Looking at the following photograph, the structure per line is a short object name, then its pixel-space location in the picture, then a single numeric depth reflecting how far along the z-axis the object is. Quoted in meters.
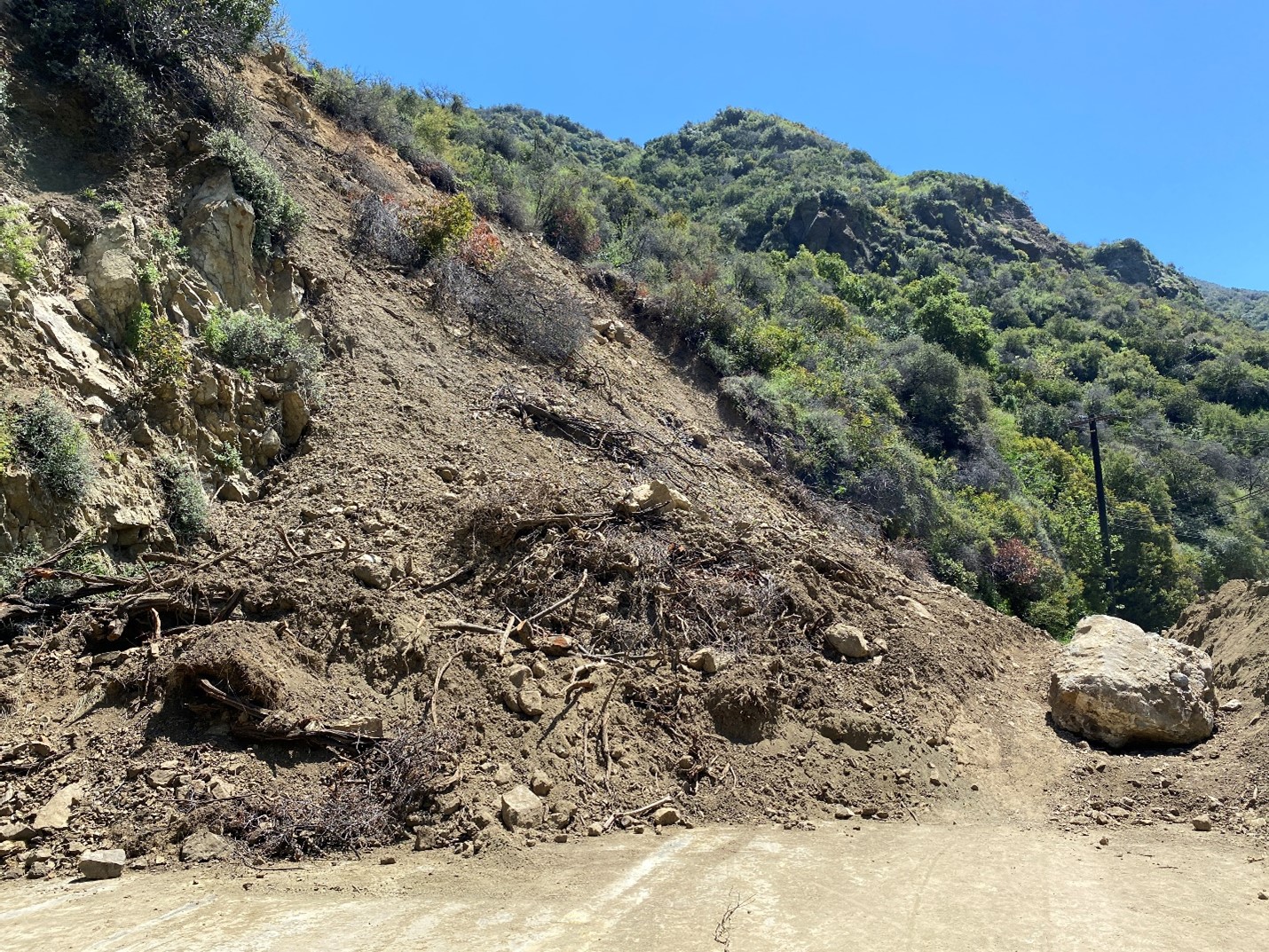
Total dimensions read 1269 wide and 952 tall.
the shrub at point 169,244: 7.06
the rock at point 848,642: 6.71
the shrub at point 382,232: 10.40
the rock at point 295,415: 7.34
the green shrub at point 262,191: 7.97
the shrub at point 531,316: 10.79
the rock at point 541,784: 4.70
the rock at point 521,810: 4.40
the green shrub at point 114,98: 7.58
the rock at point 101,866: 3.51
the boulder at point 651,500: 7.23
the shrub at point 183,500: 5.91
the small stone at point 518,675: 5.32
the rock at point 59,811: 3.67
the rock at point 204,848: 3.69
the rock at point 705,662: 5.94
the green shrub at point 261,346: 7.14
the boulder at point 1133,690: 6.36
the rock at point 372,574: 5.82
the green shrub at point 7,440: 4.84
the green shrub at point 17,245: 5.71
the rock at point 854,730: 5.82
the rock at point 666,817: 4.79
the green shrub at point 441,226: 10.99
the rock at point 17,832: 3.61
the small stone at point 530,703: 5.16
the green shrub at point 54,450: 5.07
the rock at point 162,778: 3.97
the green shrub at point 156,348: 6.34
